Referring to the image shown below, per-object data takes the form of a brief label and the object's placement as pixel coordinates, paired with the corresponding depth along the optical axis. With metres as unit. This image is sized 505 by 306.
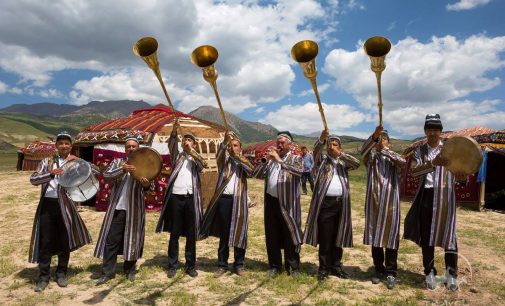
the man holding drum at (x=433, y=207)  4.44
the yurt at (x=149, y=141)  10.57
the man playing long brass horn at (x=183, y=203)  4.94
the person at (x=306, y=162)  14.48
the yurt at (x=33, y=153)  25.48
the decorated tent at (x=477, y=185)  12.47
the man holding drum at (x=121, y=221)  4.81
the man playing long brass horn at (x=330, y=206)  4.78
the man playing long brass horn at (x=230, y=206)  5.04
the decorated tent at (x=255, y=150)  27.76
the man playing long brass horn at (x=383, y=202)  4.64
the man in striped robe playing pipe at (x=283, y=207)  4.90
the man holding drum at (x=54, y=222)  4.57
